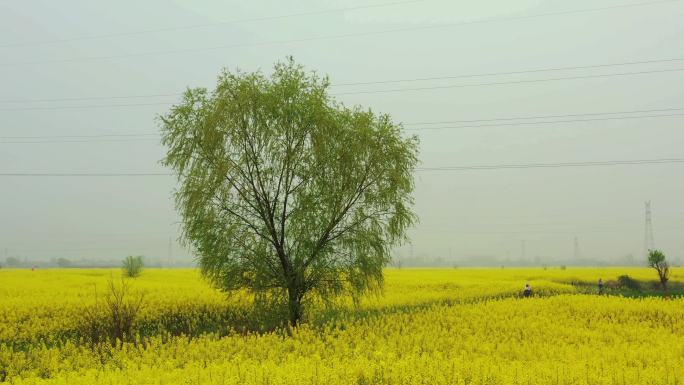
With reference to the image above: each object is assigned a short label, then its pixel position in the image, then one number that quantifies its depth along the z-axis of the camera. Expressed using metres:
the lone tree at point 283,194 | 21.94
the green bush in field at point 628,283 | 54.88
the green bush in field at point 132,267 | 57.09
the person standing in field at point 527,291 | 37.56
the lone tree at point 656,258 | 51.03
